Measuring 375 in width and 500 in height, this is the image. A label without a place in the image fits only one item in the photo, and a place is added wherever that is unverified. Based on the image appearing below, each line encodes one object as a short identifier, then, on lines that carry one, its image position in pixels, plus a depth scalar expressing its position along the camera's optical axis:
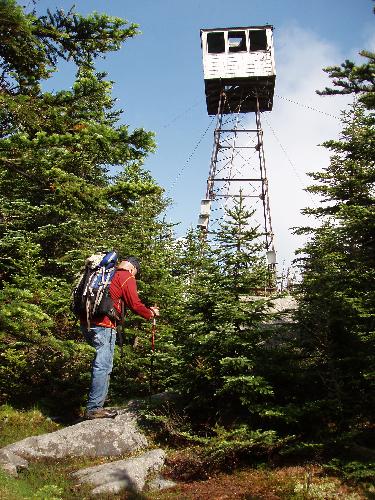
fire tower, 23.50
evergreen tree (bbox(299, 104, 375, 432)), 6.83
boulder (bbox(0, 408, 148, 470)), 6.83
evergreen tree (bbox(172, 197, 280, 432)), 7.25
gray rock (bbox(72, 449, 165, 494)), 5.70
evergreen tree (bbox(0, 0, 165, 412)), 6.32
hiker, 7.31
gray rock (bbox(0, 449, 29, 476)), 5.86
